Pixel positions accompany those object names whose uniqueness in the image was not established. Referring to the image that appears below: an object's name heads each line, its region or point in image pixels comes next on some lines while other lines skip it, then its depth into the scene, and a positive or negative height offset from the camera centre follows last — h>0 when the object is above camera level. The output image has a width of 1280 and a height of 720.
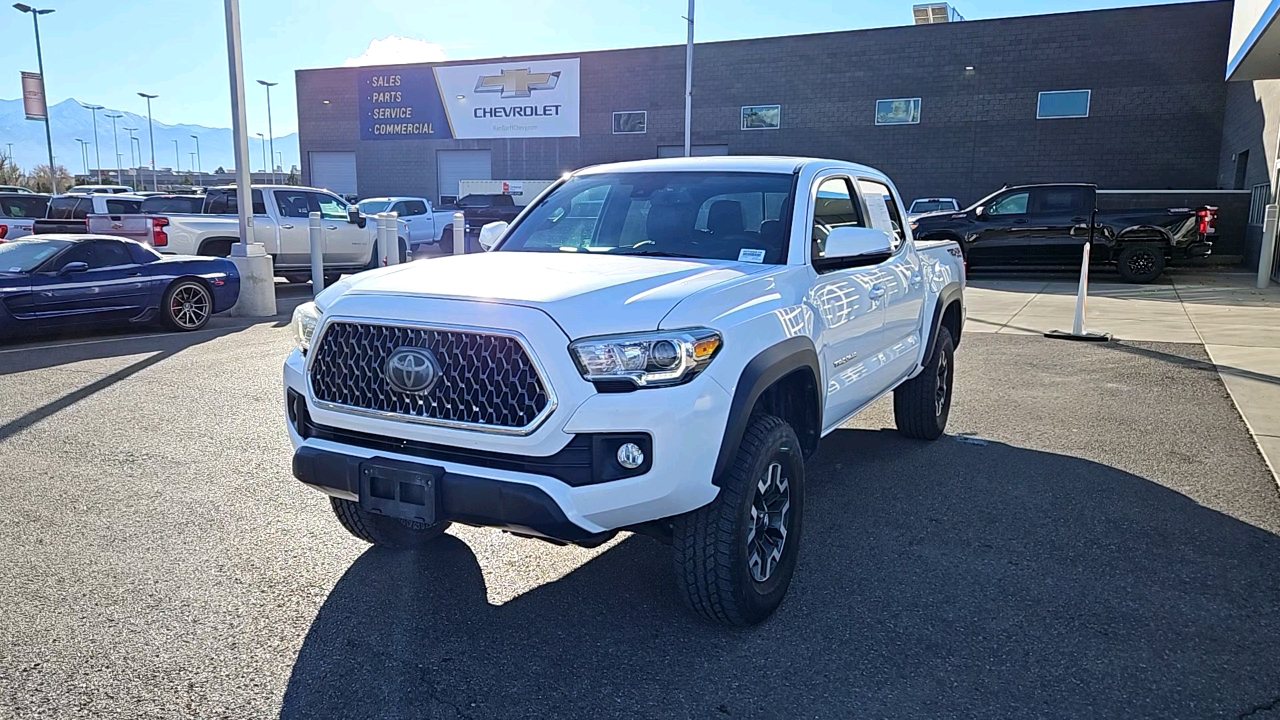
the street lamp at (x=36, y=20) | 41.81 +7.92
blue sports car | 9.80 -1.01
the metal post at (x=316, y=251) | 13.81 -0.81
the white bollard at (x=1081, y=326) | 10.67 -1.43
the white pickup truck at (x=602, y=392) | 2.95 -0.66
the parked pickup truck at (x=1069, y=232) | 18.12 -0.55
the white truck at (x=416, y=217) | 23.77 -0.49
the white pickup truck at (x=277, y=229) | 14.20 -0.54
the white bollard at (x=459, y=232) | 16.08 -0.60
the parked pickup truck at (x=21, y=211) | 16.44 -0.33
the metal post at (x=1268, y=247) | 16.73 -0.74
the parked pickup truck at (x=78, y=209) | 15.34 -0.26
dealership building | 27.47 +3.25
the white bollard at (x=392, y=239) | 15.68 -0.70
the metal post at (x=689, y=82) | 26.83 +3.44
